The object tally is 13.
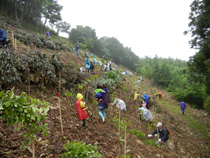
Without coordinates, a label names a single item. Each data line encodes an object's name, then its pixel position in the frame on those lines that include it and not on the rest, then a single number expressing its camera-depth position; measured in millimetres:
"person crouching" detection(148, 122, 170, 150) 5777
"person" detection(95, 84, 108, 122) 5436
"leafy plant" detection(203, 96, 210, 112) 9241
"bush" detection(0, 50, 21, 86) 4297
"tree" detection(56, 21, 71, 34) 31409
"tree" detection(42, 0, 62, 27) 27031
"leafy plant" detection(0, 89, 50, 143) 1643
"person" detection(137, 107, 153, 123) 8711
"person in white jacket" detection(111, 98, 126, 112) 8995
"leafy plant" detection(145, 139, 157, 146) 5848
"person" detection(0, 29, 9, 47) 5980
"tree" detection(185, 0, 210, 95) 8393
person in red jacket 4432
